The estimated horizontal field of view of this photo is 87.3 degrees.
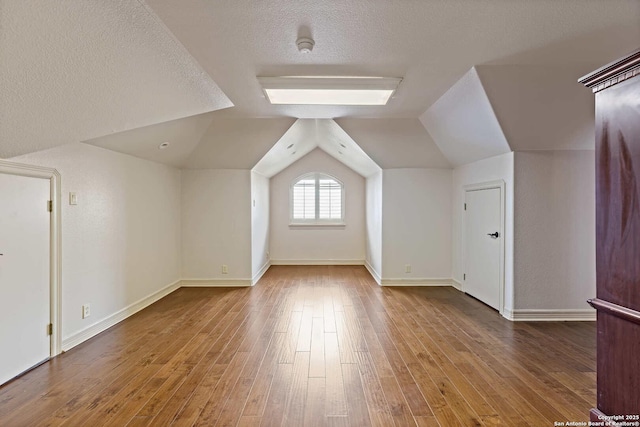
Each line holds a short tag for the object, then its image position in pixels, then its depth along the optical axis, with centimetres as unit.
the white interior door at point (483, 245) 415
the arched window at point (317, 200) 754
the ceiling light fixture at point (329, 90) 297
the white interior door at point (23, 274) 246
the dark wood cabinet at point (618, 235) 146
